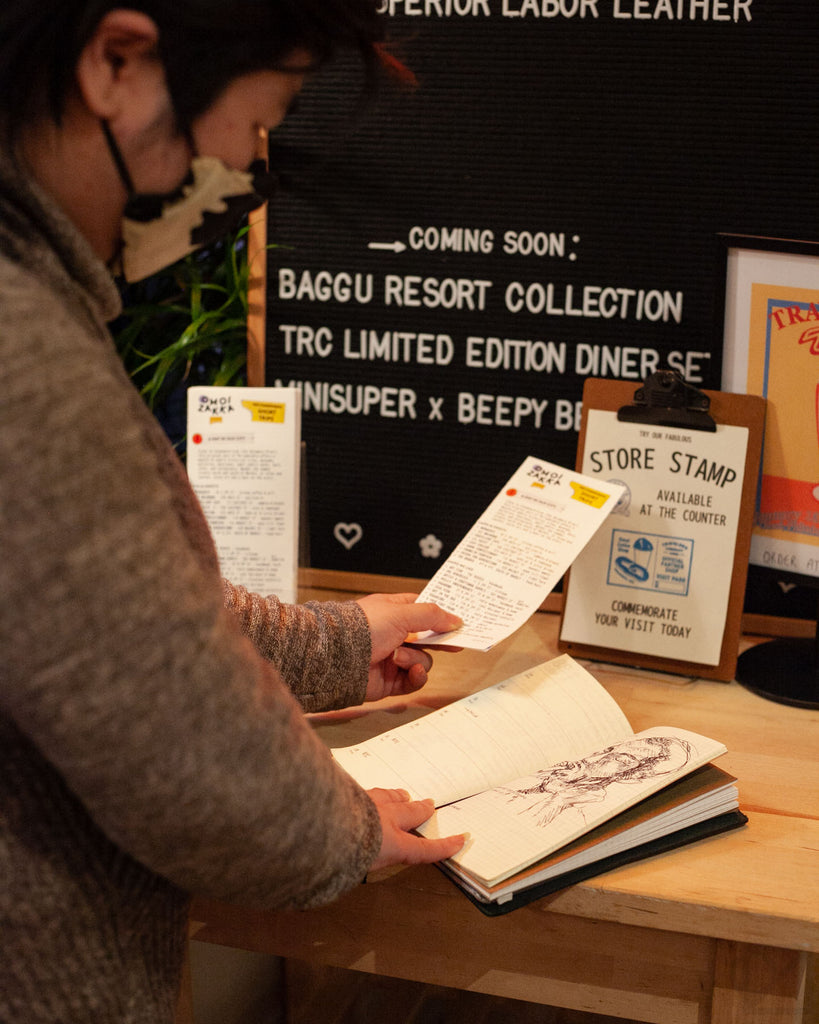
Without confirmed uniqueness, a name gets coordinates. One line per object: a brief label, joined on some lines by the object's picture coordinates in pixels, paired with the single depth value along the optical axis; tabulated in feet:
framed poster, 4.11
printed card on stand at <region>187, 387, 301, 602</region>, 4.45
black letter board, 4.39
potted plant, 5.06
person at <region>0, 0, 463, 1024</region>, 1.85
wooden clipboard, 4.16
